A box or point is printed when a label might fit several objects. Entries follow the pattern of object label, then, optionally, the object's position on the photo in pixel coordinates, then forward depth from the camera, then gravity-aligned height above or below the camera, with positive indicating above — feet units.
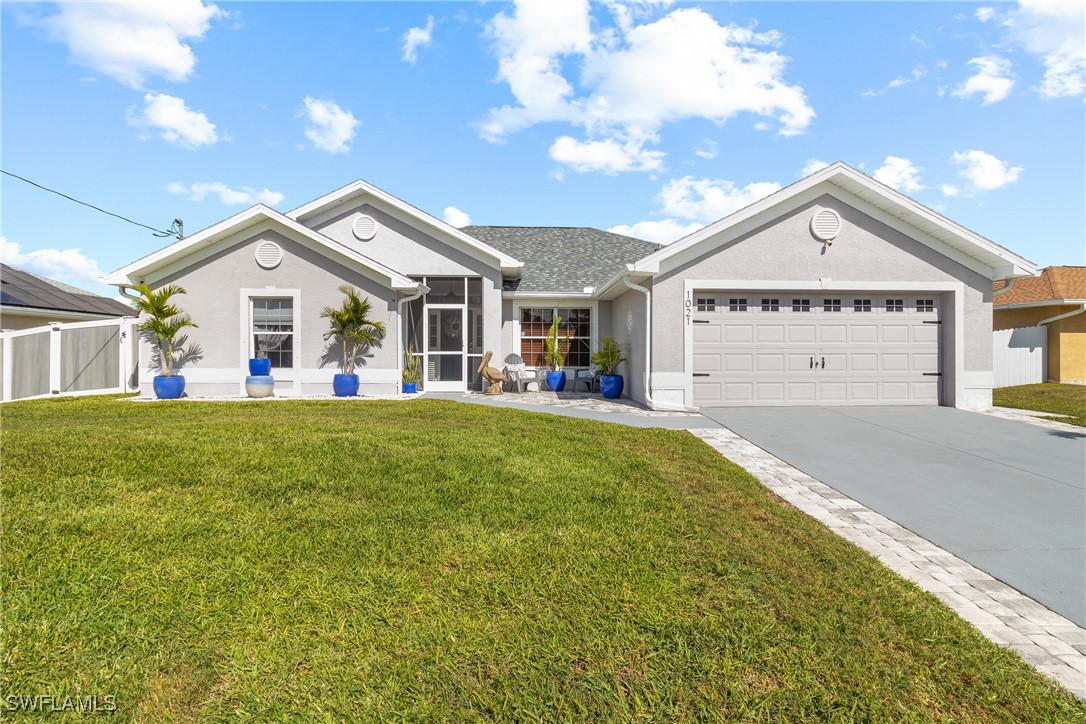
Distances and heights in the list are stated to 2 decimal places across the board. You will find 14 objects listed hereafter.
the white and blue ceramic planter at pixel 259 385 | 38.32 -1.96
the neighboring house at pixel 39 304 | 47.91 +6.37
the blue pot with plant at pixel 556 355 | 49.19 +0.26
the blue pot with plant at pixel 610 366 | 43.52 -0.79
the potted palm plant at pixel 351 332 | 38.73 +2.15
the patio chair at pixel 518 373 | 46.88 -1.48
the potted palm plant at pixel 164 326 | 37.40 +2.62
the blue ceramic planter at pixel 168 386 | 37.81 -1.97
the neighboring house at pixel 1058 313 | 53.42 +4.64
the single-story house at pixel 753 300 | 36.24 +4.29
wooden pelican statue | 44.60 -1.60
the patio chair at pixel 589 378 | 49.80 -2.09
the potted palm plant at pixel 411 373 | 43.52 -1.27
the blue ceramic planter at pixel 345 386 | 39.19 -2.10
